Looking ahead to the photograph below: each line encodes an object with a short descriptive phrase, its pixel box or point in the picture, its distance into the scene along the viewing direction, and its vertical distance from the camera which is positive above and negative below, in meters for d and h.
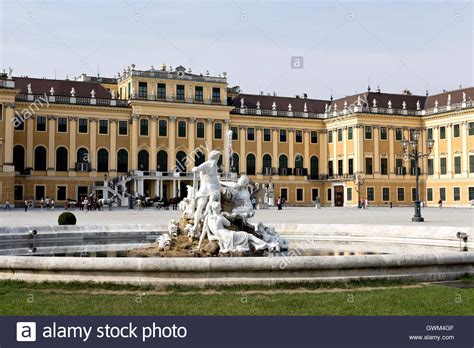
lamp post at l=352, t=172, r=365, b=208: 65.25 +0.42
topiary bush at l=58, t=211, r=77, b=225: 21.11 -0.97
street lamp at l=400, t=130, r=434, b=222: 29.67 +1.57
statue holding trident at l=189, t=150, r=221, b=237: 13.19 +0.04
